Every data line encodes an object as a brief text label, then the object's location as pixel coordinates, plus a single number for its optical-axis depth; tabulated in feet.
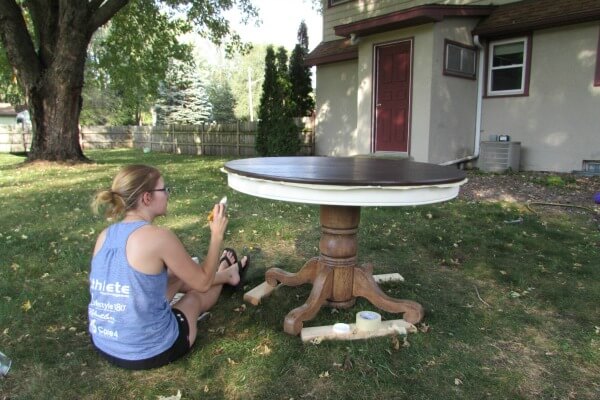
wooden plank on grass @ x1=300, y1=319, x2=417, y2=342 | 8.18
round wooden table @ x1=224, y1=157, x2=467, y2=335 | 6.84
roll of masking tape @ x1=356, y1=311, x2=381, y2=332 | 8.25
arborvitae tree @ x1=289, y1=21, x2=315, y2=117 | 48.98
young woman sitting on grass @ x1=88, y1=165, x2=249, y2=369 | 6.48
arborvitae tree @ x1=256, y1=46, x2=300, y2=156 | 38.73
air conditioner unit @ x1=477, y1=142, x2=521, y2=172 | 28.17
